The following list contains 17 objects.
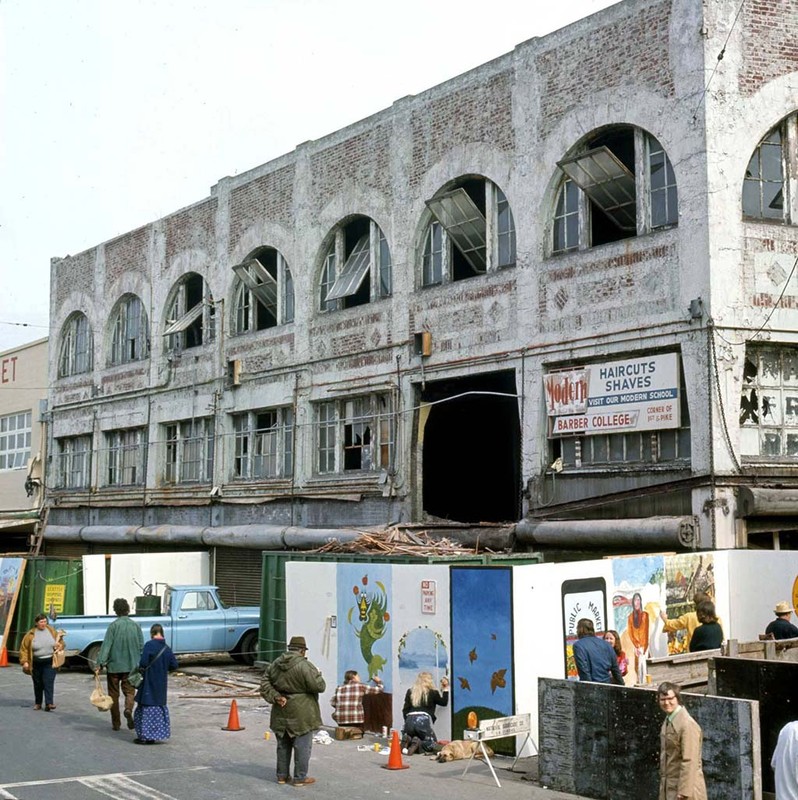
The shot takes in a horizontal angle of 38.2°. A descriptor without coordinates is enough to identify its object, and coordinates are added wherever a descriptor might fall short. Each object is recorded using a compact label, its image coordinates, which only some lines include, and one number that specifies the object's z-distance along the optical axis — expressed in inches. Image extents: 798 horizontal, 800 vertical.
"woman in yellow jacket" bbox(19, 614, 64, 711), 709.9
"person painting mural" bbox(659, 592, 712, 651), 657.0
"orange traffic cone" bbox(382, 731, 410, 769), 534.6
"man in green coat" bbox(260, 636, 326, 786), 505.4
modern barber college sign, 771.4
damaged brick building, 761.0
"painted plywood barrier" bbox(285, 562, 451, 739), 608.4
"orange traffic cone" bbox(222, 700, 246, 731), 644.4
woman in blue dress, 591.8
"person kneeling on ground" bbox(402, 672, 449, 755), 573.6
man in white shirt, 318.0
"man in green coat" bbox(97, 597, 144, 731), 644.7
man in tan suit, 373.4
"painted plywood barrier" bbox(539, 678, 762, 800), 431.5
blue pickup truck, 932.6
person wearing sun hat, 618.2
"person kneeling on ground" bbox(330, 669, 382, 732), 629.0
